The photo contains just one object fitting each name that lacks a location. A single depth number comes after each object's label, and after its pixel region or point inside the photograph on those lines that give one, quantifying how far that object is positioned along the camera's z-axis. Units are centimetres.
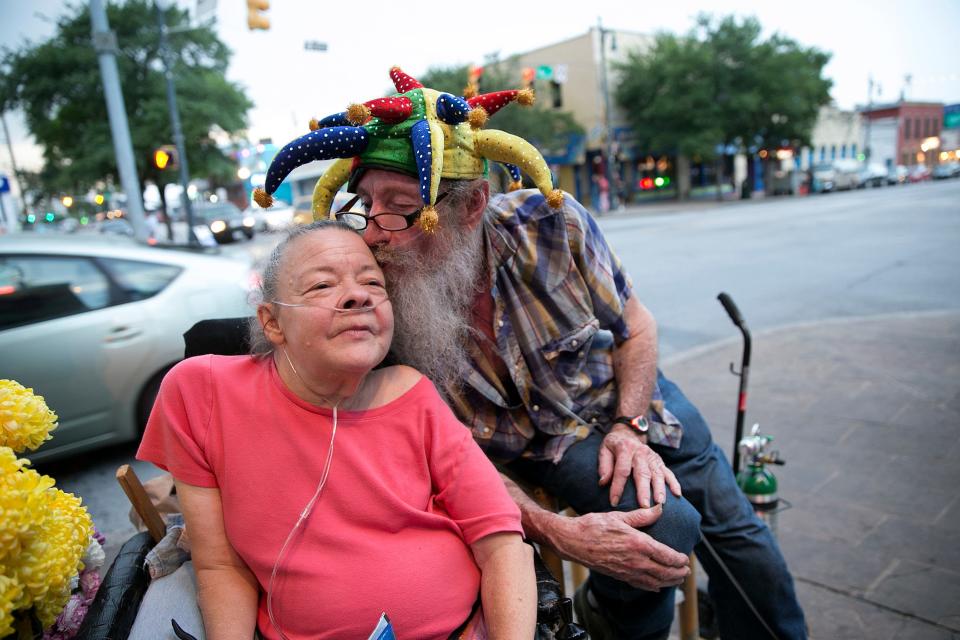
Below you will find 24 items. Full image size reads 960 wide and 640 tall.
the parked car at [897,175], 4059
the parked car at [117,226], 2504
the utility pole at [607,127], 3155
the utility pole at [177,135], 1472
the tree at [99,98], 2541
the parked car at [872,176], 3766
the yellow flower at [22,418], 109
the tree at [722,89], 3080
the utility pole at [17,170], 1831
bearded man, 175
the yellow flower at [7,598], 92
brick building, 5822
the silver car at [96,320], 378
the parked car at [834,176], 3562
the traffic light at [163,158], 987
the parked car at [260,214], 2497
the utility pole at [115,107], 948
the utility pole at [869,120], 5173
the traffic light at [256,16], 1032
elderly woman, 142
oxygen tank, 264
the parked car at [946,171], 4343
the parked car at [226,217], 2612
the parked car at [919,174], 4253
